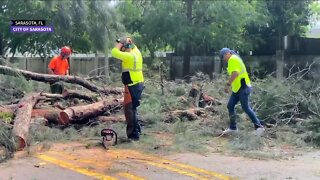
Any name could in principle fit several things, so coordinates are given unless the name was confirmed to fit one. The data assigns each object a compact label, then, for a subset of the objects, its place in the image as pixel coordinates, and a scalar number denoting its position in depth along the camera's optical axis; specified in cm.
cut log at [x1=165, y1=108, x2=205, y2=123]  1002
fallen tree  1037
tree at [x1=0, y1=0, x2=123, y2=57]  2172
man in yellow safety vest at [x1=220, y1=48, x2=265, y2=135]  885
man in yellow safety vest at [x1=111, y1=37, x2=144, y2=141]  826
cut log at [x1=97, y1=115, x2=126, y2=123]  956
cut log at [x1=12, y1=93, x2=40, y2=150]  741
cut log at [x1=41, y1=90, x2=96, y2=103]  1077
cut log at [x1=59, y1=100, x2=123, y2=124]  880
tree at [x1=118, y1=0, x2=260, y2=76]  2270
